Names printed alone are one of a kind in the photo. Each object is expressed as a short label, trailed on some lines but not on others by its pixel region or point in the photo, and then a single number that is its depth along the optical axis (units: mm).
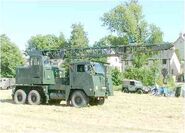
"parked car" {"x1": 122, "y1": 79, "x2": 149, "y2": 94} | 44641
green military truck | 23609
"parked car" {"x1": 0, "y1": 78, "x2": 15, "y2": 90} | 47719
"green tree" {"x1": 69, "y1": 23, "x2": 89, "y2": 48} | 82750
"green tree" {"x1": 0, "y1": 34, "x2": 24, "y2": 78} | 60406
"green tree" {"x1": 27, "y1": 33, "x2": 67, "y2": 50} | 98062
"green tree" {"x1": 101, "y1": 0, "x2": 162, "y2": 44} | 66125
